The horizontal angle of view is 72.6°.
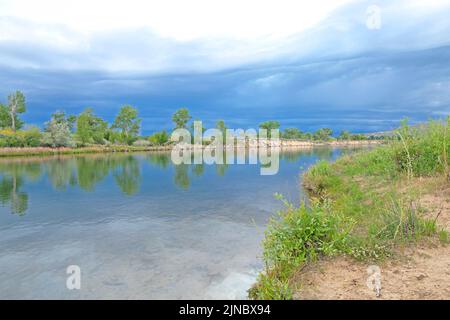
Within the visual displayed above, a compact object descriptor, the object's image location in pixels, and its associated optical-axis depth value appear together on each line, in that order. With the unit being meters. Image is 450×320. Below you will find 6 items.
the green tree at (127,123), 104.06
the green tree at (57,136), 76.06
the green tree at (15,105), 87.75
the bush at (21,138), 69.50
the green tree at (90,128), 89.69
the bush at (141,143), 106.88
